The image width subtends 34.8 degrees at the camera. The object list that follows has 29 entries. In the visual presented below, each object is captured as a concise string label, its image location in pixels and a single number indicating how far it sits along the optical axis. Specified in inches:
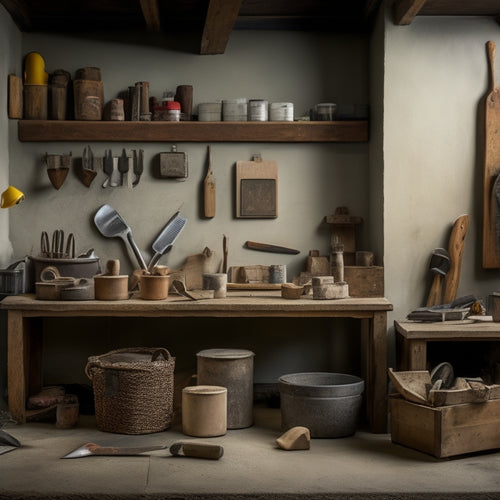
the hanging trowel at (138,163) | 238.7
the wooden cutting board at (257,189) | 240.4
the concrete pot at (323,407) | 196.4
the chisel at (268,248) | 241.0
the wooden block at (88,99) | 233.1
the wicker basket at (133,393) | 196.9
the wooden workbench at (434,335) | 198.1
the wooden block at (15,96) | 231.1
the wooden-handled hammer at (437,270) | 225.3
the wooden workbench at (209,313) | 204.5
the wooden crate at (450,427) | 175.6
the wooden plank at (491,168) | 224.5
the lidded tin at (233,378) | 205.8
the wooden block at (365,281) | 226.1
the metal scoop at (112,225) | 238.0
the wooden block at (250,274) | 238.5
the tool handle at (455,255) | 225.3
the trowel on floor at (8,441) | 187.6
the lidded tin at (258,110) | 235.8
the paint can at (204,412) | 195.9
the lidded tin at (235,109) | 236.5
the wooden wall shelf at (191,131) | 235.5
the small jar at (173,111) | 234.4
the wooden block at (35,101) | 234.5
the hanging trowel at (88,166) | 235.9
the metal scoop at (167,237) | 238.4
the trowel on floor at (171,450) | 177.0
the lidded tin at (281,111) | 236.7
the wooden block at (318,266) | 237.3
